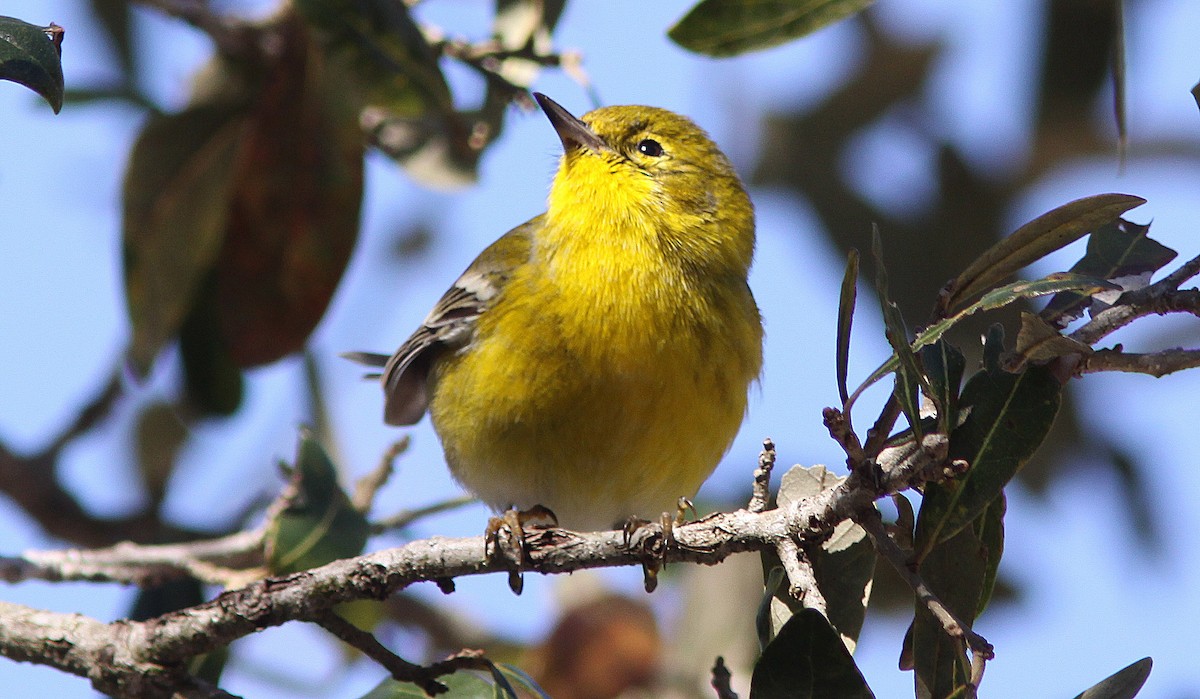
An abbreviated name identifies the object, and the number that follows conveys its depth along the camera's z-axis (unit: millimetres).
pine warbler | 6664
